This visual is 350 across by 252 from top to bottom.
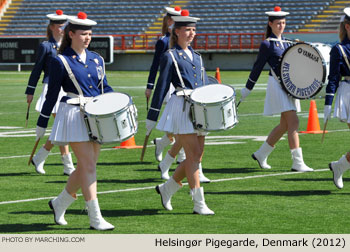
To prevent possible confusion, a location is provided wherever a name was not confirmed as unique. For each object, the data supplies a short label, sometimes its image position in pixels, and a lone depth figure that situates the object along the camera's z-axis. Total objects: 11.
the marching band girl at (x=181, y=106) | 10.35
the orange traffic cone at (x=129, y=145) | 17.95
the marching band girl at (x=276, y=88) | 14.17
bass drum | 13.55
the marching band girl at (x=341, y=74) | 11.80
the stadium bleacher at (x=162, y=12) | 57.72
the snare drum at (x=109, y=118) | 9.17
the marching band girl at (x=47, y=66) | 14.13
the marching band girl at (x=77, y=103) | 9.41
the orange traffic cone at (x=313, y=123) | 20.31
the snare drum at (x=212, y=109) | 10.12
